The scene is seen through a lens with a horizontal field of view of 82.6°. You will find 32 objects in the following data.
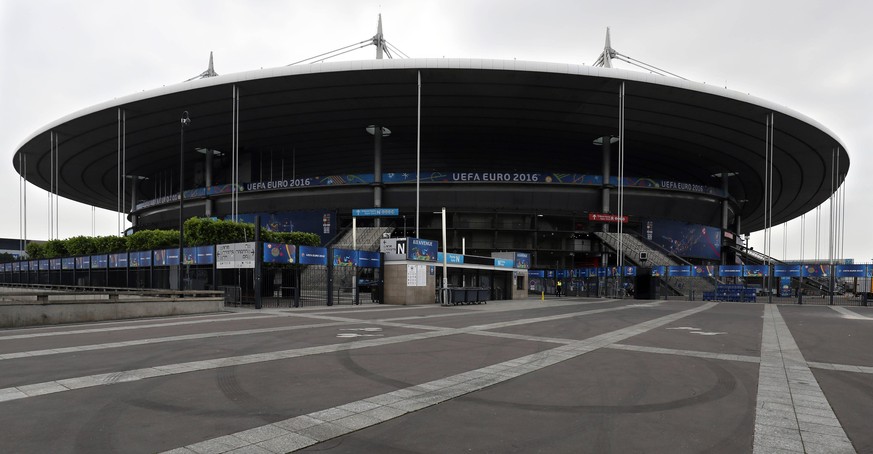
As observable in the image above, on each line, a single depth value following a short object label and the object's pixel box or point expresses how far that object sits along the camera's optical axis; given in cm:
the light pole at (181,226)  2330
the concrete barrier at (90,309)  1518
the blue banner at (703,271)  4181
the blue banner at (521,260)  4112
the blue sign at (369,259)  2869
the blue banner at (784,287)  4944
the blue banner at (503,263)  3879
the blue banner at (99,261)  3504
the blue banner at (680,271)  4310
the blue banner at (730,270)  4003
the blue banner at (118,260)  3338
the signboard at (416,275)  2873
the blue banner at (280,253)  2439
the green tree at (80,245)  4438
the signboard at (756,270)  3888
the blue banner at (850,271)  3556
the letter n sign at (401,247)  2884
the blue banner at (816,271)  3697
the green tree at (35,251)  5294
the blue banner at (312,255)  2598
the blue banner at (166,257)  2869
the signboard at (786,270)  3841
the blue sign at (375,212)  5894
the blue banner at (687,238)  6700
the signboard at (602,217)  6072
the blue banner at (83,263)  3698
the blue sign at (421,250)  2890
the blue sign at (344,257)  2756
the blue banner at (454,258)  3258
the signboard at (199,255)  2670
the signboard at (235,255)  2436
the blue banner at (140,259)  3105
